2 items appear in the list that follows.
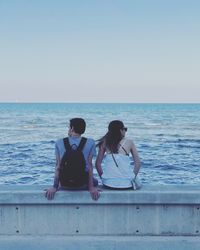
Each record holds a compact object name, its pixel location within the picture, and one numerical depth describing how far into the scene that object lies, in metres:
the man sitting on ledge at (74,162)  3.13
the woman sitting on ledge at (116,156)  3.28
